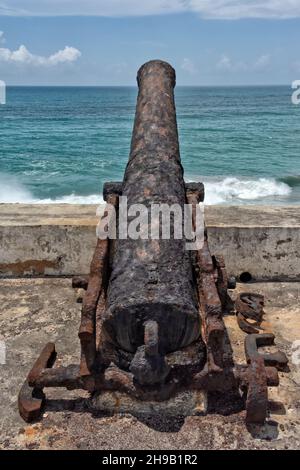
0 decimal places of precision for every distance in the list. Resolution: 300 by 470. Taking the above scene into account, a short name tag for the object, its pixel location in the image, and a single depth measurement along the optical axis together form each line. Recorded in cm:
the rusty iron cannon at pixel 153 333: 272
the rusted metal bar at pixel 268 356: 325
